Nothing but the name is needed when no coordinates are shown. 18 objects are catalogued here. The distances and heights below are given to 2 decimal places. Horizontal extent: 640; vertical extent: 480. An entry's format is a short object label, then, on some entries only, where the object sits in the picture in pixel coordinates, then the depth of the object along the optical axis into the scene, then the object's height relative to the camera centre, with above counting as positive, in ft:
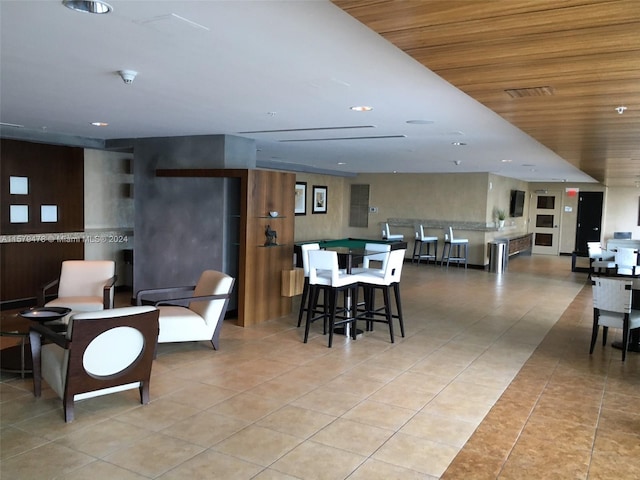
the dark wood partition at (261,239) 20.68 -1.48
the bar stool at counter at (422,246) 44.04 -3.36
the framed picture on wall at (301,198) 43.49 +0.48
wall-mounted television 50.62 +0.70
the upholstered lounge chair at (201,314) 16.58 -3.73
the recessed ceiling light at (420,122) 17.02 +2.81
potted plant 46.09 -0.57
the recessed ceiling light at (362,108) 14.83 +2.81
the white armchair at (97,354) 11.56 -3.67
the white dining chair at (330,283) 18.31 -2.81
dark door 54.49 -0.68
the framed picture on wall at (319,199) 45.83 +0.47
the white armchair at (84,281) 18.66 -3.07
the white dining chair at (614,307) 17.62 -3.25
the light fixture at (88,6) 7.44 +2.76
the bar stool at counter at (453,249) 42.70 -3.42
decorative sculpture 21.59 -1.37
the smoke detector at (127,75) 11.38 +2.72
